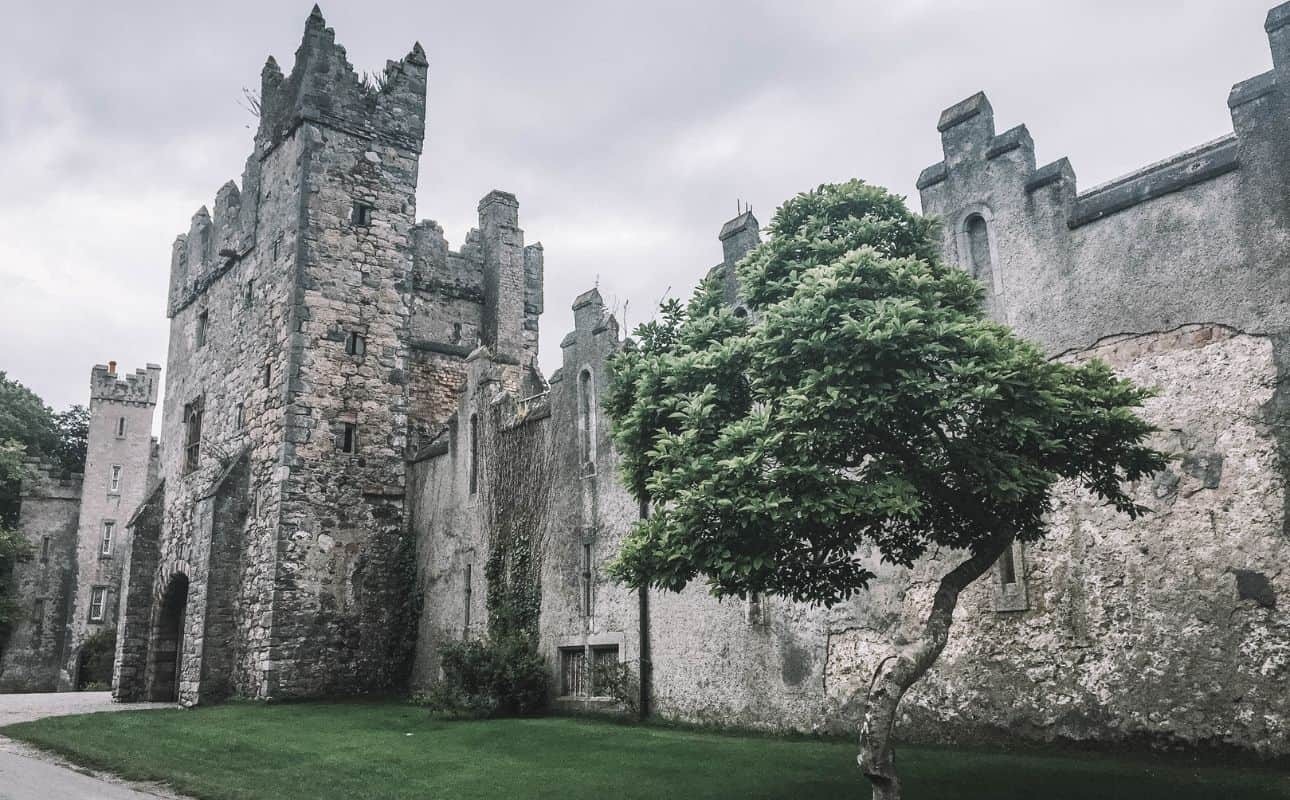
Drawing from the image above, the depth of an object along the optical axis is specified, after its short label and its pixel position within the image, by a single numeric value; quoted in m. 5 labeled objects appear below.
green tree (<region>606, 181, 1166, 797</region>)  8.16
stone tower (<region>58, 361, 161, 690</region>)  40.44
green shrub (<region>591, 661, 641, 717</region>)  15.72
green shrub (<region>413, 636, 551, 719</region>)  16.84
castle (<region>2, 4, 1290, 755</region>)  10.11
